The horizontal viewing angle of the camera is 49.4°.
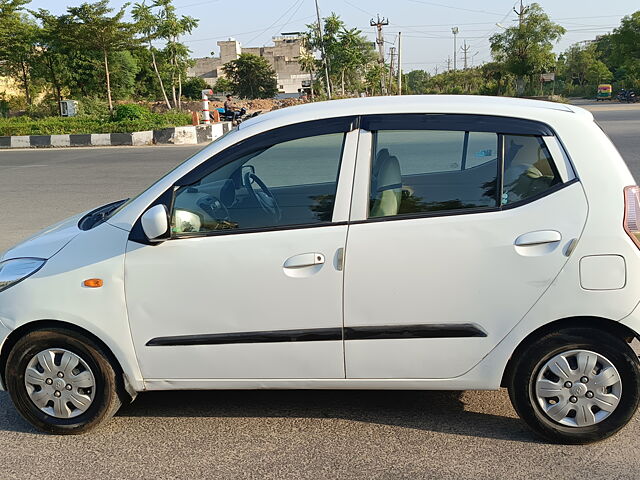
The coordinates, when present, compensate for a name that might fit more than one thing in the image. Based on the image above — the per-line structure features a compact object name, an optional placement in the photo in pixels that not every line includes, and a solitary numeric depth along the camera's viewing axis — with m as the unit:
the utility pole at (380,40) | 73.06
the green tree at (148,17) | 38.78
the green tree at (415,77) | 152.43
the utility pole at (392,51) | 94.10
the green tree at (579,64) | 89.62
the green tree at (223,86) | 83.00
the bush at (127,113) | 24.00
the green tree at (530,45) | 68.38
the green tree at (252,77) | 80.69
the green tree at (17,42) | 29.92
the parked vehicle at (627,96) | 57.00
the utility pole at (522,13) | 69.75
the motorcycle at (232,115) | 33.12
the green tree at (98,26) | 29.39
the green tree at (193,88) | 68.19
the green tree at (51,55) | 30.55
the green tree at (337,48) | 62.56
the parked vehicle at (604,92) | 64.25
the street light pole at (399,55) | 61.49
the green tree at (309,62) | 66.38
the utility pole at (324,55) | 55.90
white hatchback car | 3.25
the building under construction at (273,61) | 118.81
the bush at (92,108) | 28.76
